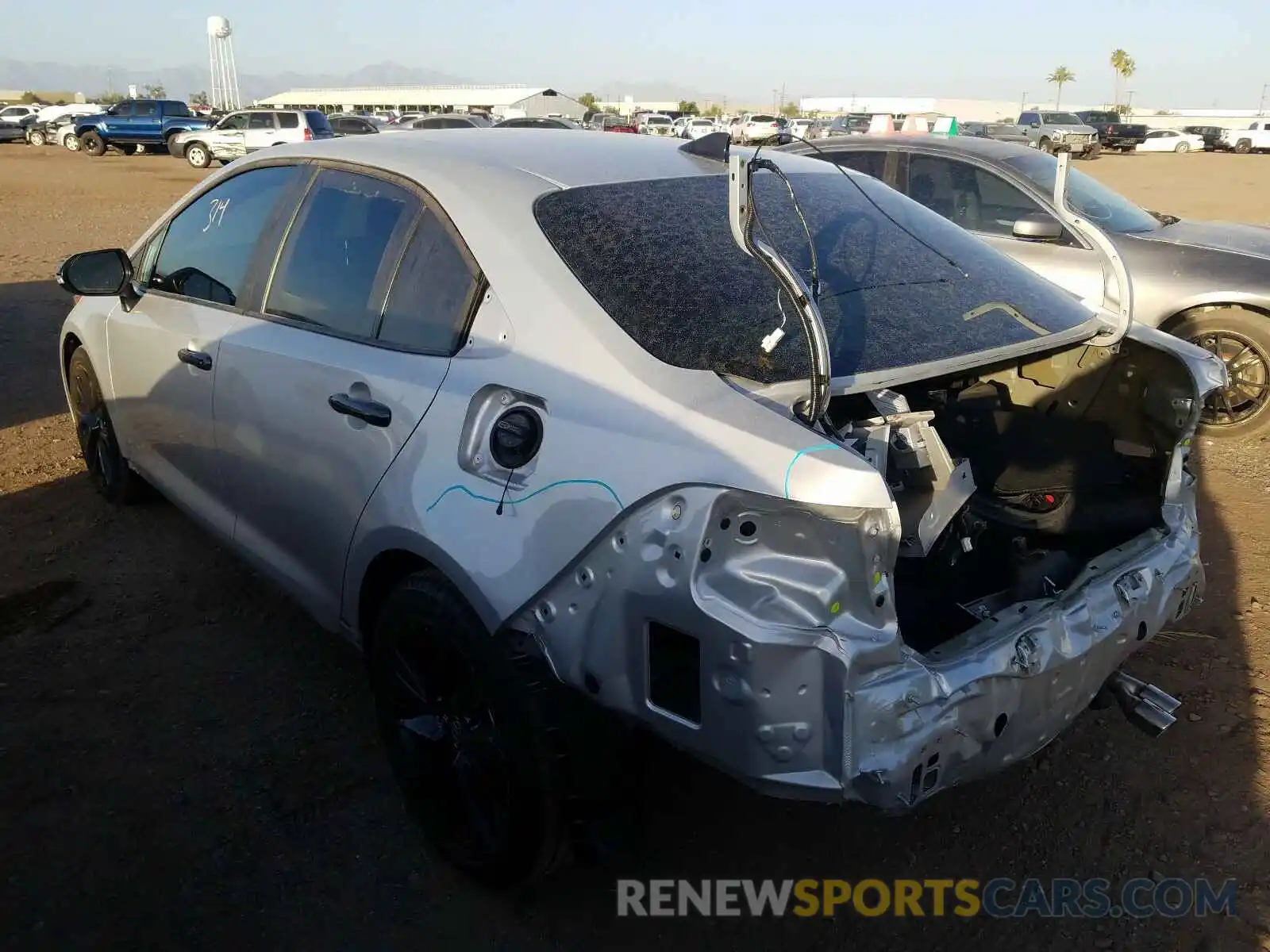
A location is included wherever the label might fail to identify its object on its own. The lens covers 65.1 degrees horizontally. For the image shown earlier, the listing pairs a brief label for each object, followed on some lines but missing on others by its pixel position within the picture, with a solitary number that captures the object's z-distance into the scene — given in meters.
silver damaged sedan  1.92
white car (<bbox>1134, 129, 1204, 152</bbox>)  45.25
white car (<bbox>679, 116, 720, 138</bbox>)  34.06
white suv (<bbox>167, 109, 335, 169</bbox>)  25.89
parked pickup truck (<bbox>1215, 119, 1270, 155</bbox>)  44.22
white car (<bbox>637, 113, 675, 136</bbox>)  36.46
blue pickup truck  31.62
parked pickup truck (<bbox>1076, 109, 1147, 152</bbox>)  41.38
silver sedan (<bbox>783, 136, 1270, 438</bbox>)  5.93
